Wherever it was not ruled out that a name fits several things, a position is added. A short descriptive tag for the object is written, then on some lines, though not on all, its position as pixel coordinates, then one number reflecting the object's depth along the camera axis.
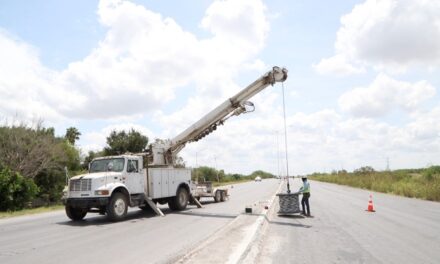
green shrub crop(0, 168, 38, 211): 23.28
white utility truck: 15.26
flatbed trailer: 22.41
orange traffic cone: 17.93
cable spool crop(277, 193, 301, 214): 16.00
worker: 15.99
